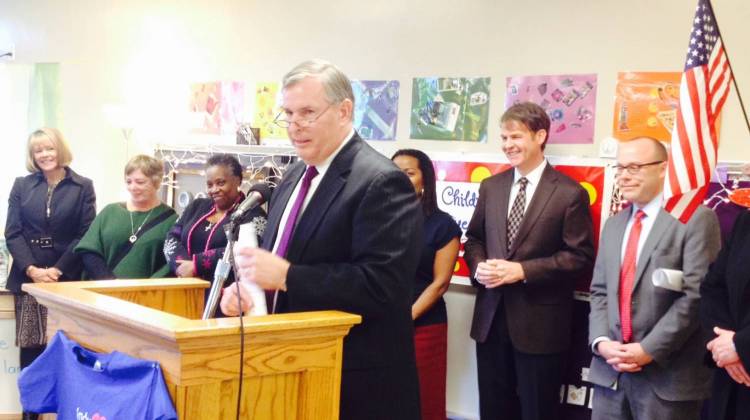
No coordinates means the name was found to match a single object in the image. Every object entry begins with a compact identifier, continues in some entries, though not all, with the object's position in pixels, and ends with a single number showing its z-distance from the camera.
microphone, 1.90
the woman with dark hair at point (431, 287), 3.77
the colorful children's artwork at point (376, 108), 4.39
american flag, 2.70
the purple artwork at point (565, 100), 3.72
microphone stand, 1.87
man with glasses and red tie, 2.90
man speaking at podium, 1.95
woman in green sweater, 4.14
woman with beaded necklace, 3.84
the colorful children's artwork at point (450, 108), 4.07
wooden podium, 1.66
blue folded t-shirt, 1.70
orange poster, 3.49
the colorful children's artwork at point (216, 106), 5.05
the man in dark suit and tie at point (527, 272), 3.39
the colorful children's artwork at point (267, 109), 4.89
